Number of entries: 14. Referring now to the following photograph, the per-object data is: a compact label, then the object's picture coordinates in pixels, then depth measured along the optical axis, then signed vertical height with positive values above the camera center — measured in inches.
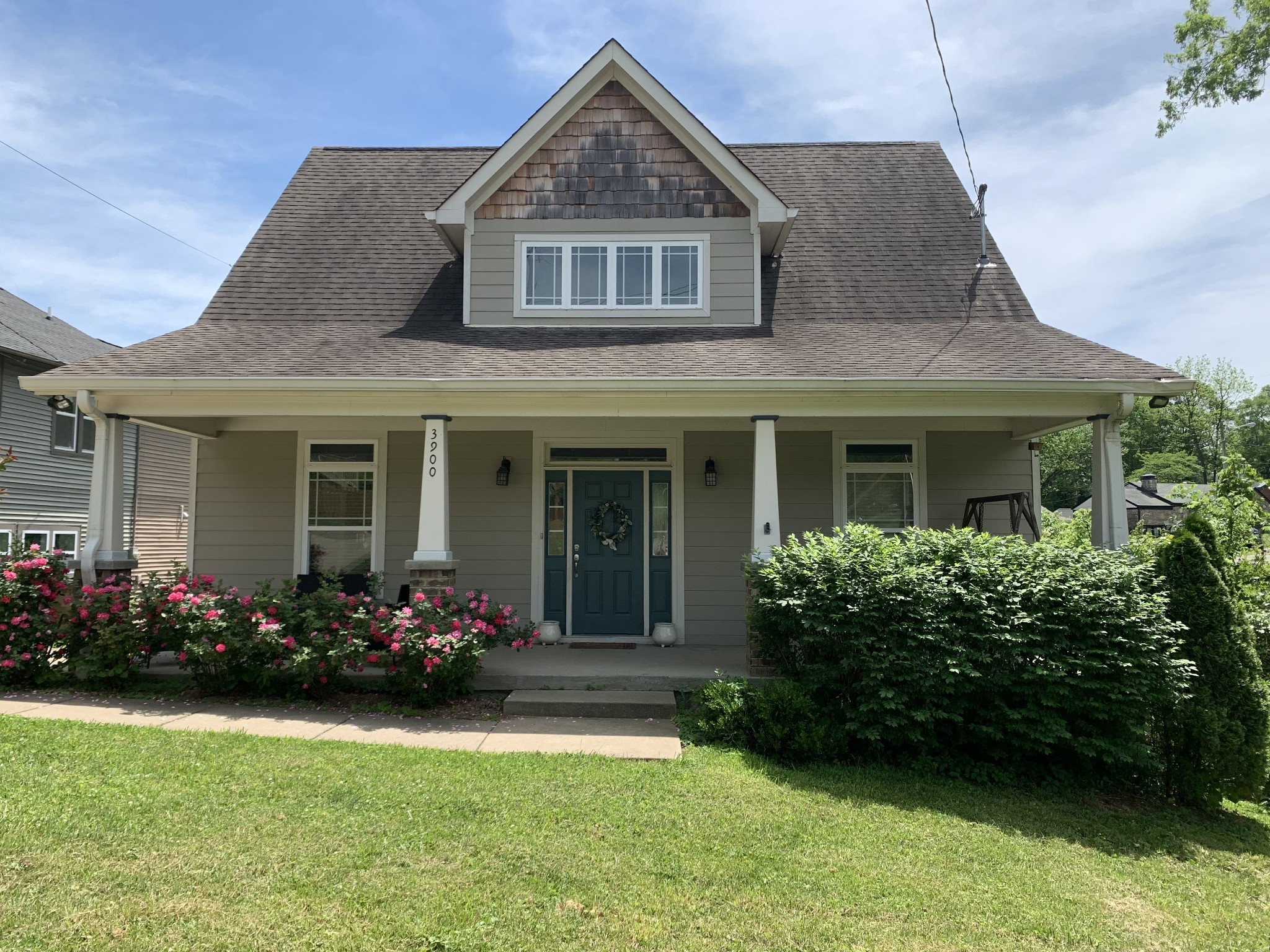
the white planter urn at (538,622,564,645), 329.1 -46.7
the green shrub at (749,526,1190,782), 199.2 -34.4
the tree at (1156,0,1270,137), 413.1 +260.9
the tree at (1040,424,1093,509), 2010.3 +157.4
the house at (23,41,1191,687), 338.6 +46.3
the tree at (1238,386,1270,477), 2144.4 +284.5
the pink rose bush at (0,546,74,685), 261.9 -35.3
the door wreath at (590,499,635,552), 344.2 +1.2
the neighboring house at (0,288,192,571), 557.7 +49.8
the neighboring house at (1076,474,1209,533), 1248.8 +43.5
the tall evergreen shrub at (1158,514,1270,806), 189.6 -41.7
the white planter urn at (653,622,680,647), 328.2 -46.9
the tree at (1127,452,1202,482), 1937.7 +161.7
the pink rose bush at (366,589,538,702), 241.4 -37.4
